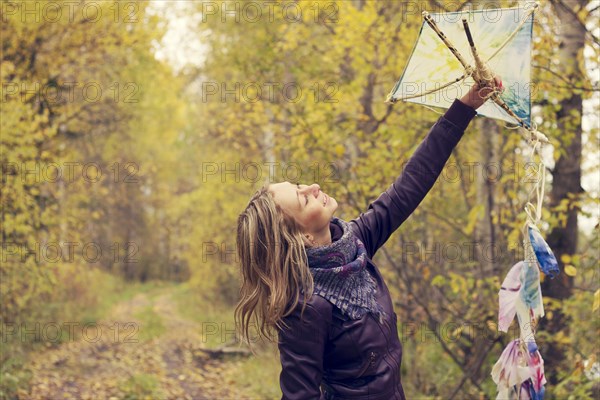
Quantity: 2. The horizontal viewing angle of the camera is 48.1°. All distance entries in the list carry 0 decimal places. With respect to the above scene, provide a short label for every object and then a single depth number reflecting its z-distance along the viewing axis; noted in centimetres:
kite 274
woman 249
